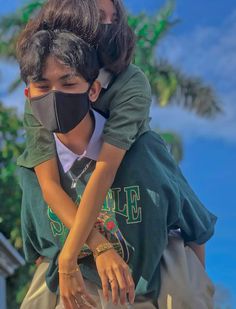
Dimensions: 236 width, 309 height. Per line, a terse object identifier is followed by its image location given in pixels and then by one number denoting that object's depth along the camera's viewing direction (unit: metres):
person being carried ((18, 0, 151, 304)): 2.36
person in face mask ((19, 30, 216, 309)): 2.35
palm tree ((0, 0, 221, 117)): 15.11
